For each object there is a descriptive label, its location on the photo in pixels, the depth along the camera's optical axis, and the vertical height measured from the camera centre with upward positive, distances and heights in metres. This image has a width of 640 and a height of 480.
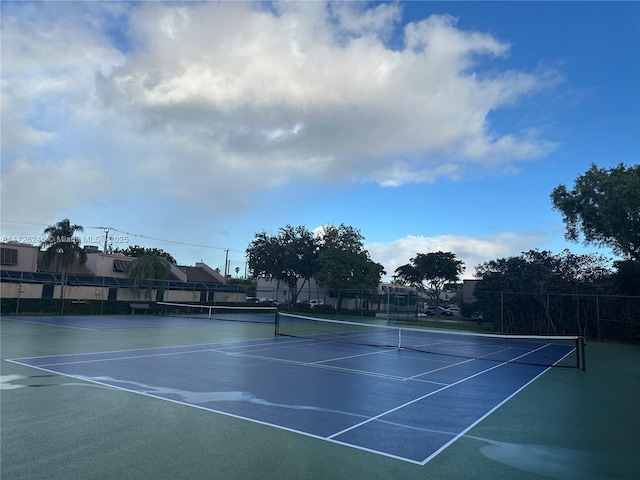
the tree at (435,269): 61.42 +4.09
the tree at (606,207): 24.06 +5.55
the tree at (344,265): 44.91 +3.11
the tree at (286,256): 49.00 +3.98
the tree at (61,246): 32.19 +2.75
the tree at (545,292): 26.20 +0.66
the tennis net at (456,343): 16.83 -1.99
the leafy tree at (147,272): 38.12 +1.41
